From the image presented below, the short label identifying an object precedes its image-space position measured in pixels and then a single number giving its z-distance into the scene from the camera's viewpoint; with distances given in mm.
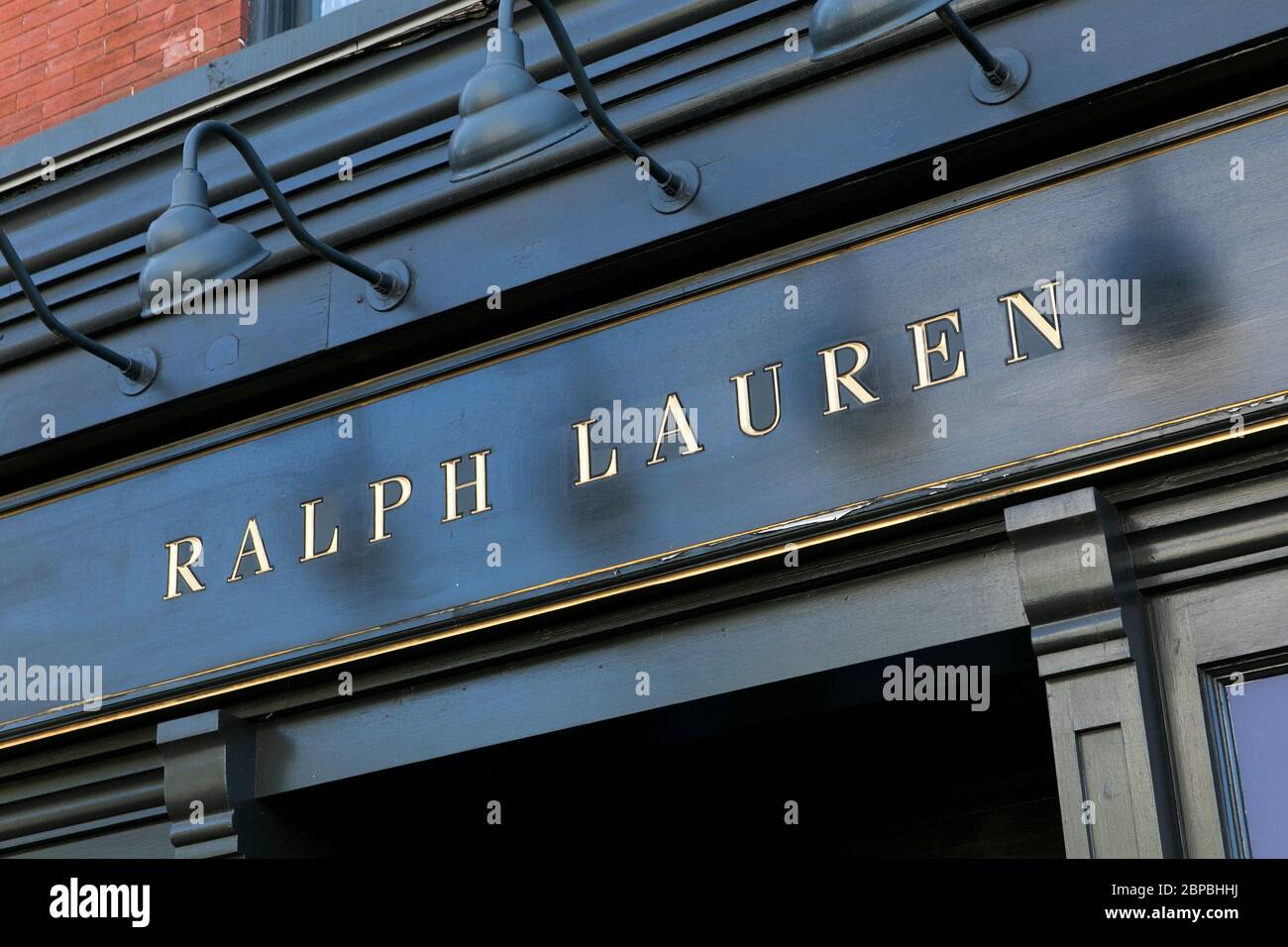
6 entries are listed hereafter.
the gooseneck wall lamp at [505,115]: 4840
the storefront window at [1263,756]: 4586
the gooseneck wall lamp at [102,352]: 6203
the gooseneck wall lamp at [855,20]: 4383
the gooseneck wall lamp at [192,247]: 5297
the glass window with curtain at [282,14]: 7133
